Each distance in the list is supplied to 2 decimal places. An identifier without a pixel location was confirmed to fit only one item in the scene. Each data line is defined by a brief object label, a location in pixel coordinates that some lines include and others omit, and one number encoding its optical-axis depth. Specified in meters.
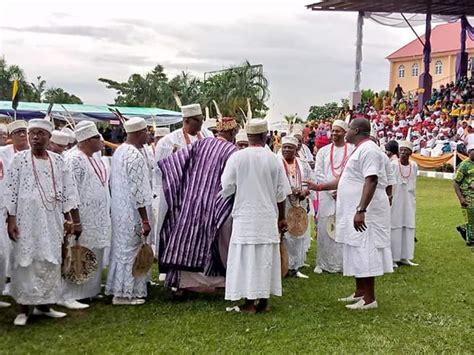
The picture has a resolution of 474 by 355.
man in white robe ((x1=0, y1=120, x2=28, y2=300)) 6.34
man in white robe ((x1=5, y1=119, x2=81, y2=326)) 5.84
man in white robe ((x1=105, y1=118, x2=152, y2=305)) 6.63
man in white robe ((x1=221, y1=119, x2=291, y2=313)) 6.31
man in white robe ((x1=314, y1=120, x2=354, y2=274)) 8.61
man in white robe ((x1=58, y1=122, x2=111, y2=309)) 6.57
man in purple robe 6.92
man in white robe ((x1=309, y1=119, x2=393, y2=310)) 6.50
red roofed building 55.85
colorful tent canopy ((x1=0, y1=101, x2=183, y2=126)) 23.52
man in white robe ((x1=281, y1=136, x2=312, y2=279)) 8.38
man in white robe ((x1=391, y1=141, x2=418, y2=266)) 9.40
